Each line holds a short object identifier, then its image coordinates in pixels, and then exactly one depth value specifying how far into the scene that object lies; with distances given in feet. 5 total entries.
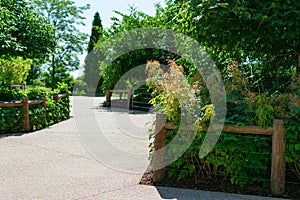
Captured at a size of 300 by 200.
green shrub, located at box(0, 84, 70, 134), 22.65
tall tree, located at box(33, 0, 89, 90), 81.00
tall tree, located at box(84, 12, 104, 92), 74.44
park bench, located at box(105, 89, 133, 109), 42.76
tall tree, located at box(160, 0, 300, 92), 12.71
